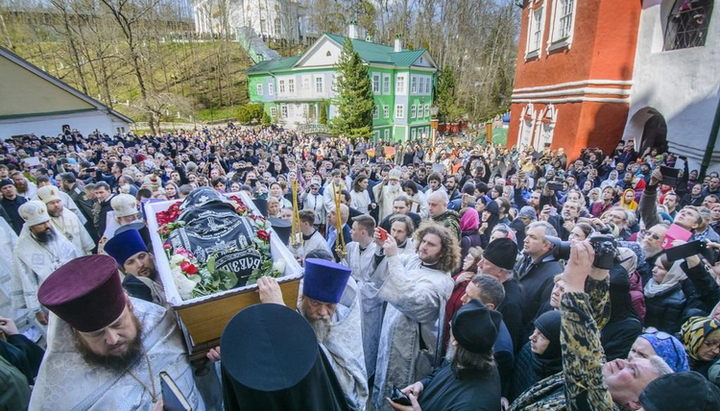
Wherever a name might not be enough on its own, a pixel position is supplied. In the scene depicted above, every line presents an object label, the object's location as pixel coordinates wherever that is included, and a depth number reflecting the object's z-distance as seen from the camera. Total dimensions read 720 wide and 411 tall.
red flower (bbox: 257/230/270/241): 2.76
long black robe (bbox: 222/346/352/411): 1.40
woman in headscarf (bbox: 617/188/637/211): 7.18
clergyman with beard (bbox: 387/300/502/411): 2.06
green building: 36.34
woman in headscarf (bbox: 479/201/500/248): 5.92
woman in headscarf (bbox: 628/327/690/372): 2.00
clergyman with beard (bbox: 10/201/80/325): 3.95
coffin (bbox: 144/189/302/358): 2.03
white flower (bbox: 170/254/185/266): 2.29
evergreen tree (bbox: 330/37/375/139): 30.72
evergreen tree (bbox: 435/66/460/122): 40.69
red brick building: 13.46
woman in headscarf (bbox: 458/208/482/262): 5.38
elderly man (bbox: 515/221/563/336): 3.44
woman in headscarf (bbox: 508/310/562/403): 2.35
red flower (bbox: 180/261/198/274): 2.24
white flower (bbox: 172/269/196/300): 2.09
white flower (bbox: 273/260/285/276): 2.37
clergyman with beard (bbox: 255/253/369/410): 2.15
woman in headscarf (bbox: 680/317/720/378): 2.38
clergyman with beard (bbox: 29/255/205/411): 1.69
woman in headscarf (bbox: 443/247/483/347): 3.20
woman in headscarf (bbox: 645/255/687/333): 3.57
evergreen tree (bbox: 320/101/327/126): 36.56
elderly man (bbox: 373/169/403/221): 7.94
